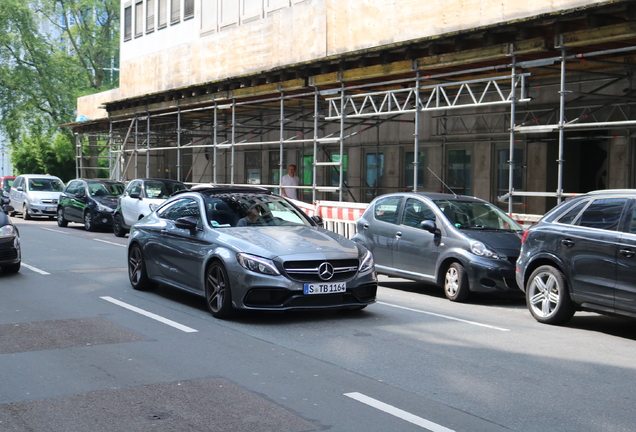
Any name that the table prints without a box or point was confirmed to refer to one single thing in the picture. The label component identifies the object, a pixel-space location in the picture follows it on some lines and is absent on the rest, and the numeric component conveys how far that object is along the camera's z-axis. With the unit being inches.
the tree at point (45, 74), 1951.3
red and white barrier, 658.2
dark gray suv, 335.0
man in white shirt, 872.3
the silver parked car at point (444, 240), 439.2
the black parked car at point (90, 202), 978.1
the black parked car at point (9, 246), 502.9
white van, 1206.9
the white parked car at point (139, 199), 858.1
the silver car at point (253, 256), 344.2
